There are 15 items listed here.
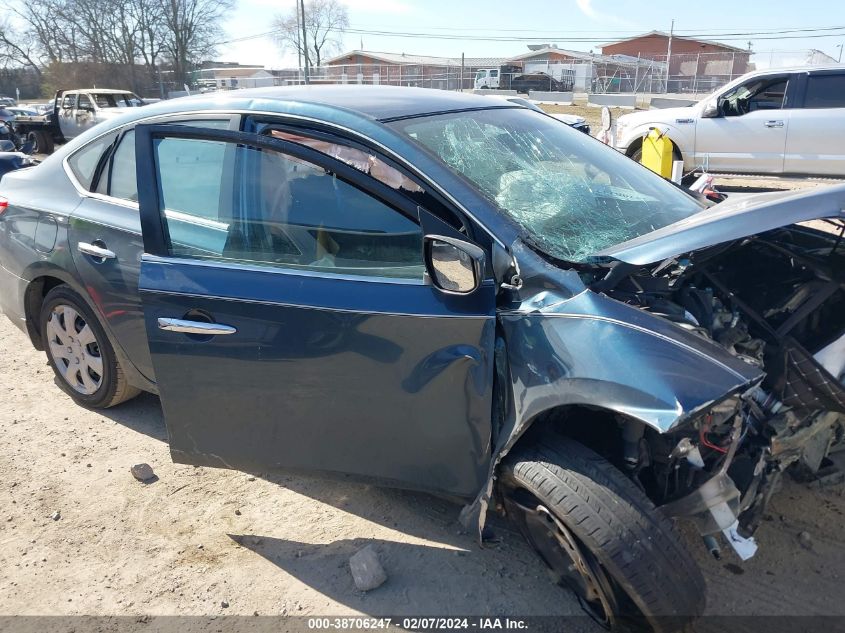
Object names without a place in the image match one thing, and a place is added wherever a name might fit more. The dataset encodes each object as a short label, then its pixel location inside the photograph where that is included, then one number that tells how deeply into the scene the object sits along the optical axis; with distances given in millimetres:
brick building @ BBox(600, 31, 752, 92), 36438
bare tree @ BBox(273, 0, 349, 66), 58562
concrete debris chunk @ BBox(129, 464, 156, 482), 3412
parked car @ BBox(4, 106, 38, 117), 23725
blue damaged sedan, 2145
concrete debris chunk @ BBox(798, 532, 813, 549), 2783
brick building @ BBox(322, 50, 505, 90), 42156
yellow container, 8352
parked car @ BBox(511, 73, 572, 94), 44531
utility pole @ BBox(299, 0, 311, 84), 38219
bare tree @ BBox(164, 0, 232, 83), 56750
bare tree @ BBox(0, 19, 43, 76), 58562
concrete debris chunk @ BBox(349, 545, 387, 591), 2619
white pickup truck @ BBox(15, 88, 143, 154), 17508
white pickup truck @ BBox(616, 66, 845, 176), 9961
